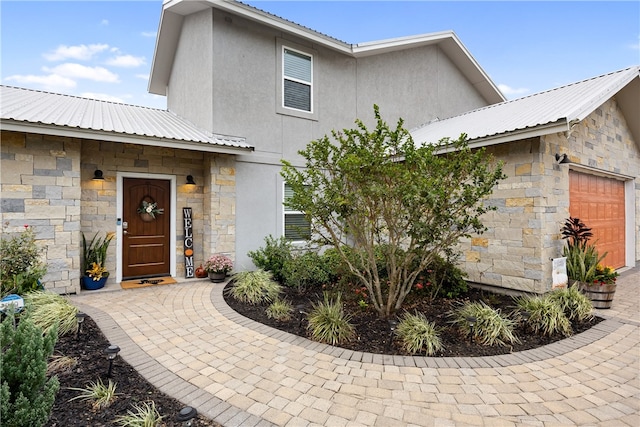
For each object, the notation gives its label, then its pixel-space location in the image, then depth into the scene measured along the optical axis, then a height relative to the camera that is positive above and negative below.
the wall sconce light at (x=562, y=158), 6.00 +1.05
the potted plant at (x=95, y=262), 6.17 -0.95
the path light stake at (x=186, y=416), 2.31 -1.47
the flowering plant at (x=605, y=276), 5.54 -1.09
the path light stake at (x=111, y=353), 3.01 -1.31
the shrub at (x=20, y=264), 4.86 -0.78
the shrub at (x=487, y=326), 3.97 -1.45
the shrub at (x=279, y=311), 4.75 -1.48
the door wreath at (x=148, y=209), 7.05 +0.12
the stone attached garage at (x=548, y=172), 5.72 +0.89
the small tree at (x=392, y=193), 4.23 +0.28
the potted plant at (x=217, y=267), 6.88 -1.15
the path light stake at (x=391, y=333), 3.85 -1.49
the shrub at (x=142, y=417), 2.34 -1.54
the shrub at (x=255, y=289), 5.56 -1.35
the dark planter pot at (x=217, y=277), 6.89 -1.36
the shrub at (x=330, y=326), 4.01 -1.46
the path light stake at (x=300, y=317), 4.42 -1.51
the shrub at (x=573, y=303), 4.75 -1.36
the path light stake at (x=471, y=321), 4.01 -1.35
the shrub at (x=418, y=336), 3.72 -1.47
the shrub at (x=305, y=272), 6.37 -1.18
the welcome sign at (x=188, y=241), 7.33 -0.63
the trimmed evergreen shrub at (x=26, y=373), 1.99 -1.03
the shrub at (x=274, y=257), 7.08 -0.97
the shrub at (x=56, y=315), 3.93 -1.27
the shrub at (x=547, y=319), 4.27 -1.42
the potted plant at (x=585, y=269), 5.43 -1.00
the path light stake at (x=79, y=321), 3.84 -1.28
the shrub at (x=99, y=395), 2.65 -1.54
